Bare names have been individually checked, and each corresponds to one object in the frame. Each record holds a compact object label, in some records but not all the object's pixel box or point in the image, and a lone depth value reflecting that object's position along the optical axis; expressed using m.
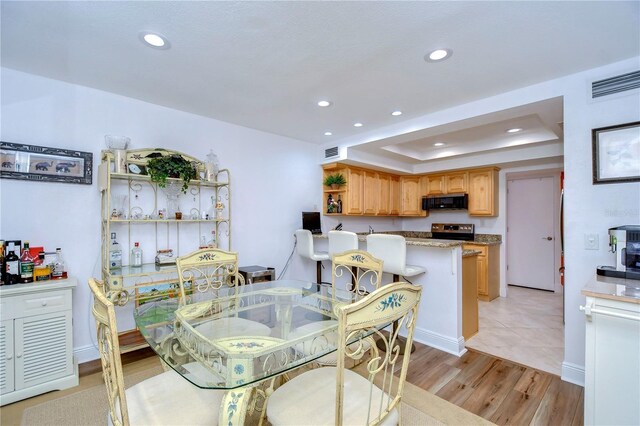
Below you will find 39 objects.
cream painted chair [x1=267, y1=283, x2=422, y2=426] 1.06
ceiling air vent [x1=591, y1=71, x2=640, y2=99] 2.12
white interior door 5.27
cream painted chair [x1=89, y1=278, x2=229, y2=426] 1.08
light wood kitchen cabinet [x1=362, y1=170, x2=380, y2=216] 5.07
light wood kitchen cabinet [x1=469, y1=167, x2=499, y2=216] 5.04
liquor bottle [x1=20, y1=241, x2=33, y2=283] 2.23
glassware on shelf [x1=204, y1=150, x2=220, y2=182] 3.21
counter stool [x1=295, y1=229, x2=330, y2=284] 3.76
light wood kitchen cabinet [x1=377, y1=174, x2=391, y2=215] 5.41
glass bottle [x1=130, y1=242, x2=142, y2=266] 2.87
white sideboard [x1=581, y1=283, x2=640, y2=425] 1.49
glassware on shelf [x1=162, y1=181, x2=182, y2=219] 3.07
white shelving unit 2.59
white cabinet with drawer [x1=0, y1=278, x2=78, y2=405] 2.05
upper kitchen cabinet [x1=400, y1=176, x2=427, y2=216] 5.95
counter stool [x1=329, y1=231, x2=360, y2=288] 3.27
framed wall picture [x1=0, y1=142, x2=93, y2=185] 2.33
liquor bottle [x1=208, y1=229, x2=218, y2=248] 3.41
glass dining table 1.24
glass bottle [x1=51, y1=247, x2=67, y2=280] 2.40
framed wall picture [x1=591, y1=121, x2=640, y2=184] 2.11
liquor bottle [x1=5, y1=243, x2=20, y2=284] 2.16
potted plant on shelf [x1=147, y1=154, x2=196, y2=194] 2.70
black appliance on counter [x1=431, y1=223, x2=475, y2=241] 5.47
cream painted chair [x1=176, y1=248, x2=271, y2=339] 1.78
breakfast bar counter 2.91
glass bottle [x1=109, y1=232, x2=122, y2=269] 2.69
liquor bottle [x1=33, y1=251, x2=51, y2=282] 2.29
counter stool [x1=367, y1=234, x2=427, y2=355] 2.85
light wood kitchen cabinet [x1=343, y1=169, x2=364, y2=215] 4.73
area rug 1.89
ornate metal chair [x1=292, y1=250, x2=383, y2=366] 1.63
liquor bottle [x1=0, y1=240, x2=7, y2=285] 2.15
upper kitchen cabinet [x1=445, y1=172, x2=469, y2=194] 5.38
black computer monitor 4.41
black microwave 5.27
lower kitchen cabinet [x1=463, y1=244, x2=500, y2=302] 4.77
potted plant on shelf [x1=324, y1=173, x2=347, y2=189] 4.66
